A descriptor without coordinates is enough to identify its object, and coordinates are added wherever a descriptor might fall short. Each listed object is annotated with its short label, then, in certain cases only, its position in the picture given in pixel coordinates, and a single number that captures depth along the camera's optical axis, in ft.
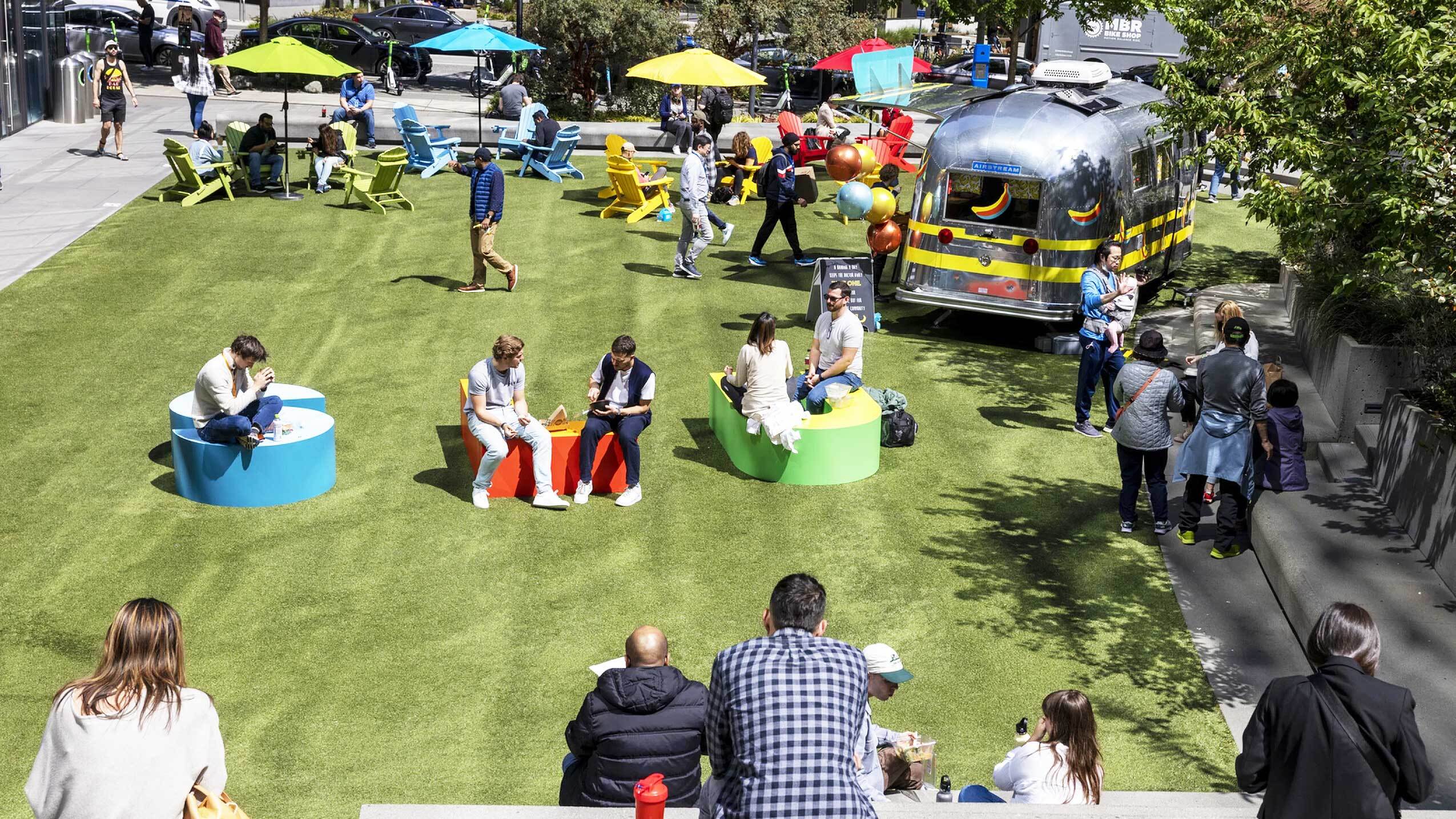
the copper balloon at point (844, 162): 59.67
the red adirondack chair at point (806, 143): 79.28
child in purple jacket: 33.88
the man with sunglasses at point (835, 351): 39.63
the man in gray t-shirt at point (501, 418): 35.81
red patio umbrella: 87.30
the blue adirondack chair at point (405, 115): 79.30
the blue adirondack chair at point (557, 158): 75.77
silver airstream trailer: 49.03
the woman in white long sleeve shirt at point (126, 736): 14.67
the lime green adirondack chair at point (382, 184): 67.56
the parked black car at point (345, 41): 113.91
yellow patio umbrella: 70.49
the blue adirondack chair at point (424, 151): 76.13
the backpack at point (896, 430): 41.57
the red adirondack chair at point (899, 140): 79.15
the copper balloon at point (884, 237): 53.78
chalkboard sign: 51.01
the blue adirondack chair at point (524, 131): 78.54
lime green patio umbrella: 64.23
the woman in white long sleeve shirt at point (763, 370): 37.58
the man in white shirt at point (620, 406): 36.63
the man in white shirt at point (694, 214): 56.85
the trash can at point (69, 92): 85.56
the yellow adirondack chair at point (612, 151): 71.56
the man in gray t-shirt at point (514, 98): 86.48
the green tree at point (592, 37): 93.91
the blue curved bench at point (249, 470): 35.32
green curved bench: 38.32
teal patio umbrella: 77.00
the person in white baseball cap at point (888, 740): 21.93
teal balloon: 54.44
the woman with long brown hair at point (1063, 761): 20.31
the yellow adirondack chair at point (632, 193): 68.13
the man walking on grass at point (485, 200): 53.42
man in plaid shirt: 14.42
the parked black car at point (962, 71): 115.55
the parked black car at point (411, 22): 127.44
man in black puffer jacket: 19.81
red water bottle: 16.60
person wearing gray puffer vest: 34.17
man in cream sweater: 34.04
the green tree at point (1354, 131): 32.24
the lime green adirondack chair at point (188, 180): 66.44
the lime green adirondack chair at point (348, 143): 72.54
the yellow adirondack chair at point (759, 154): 73.56
